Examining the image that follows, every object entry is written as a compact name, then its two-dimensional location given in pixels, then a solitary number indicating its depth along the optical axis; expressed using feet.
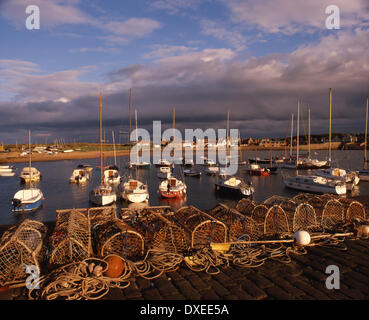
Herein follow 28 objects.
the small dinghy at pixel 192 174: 170.57
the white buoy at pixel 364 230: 25.17
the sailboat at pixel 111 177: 136.18
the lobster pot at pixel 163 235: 20.85
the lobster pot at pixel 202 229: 21.13
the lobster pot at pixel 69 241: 18.21
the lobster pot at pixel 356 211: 30.09
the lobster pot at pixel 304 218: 27.05
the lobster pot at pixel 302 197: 33.41
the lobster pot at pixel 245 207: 29.95
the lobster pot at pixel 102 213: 27.64
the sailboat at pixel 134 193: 92.22
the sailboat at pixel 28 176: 152.76
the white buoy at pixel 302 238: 21.65
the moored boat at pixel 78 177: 147.71
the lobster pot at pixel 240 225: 24.89
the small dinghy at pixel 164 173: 157.28
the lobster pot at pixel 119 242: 19.27
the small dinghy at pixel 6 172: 183.01
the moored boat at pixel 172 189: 102.47
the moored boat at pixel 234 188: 105.60
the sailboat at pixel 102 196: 87.51
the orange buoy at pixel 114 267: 17.06
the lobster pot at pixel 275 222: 26.06
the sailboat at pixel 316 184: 104.49
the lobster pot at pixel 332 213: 28.99
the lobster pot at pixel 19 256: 16.80
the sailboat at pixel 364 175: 139.95
